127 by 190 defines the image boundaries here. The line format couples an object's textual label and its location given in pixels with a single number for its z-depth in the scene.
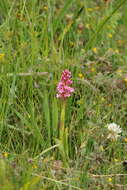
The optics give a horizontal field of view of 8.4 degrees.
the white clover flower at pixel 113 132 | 4.34
